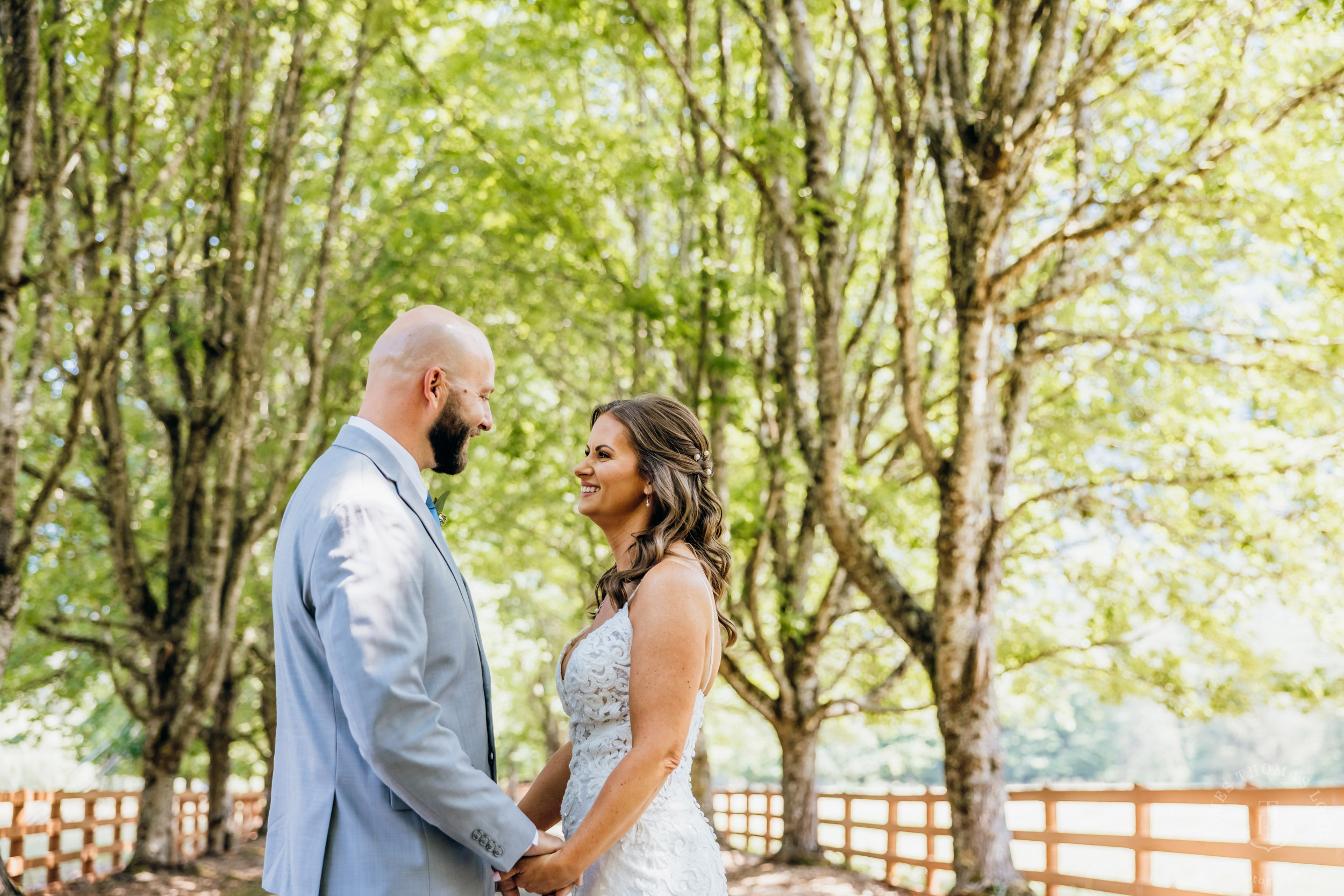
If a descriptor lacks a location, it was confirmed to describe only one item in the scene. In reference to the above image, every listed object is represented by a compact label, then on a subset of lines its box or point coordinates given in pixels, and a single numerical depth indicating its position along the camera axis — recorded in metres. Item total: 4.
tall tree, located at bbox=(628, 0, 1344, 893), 7.02
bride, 2.61
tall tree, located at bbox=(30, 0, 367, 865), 8.85
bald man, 2.09
